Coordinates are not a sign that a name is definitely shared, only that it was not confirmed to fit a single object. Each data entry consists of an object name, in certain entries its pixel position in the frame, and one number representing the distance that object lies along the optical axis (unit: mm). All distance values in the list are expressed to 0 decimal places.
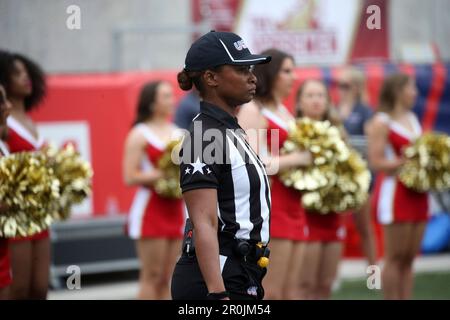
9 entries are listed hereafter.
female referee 8187
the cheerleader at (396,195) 15586
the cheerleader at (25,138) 12094
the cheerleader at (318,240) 14406
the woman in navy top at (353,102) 20328
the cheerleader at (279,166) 12742
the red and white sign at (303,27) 25969
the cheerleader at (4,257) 10945
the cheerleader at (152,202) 15266
